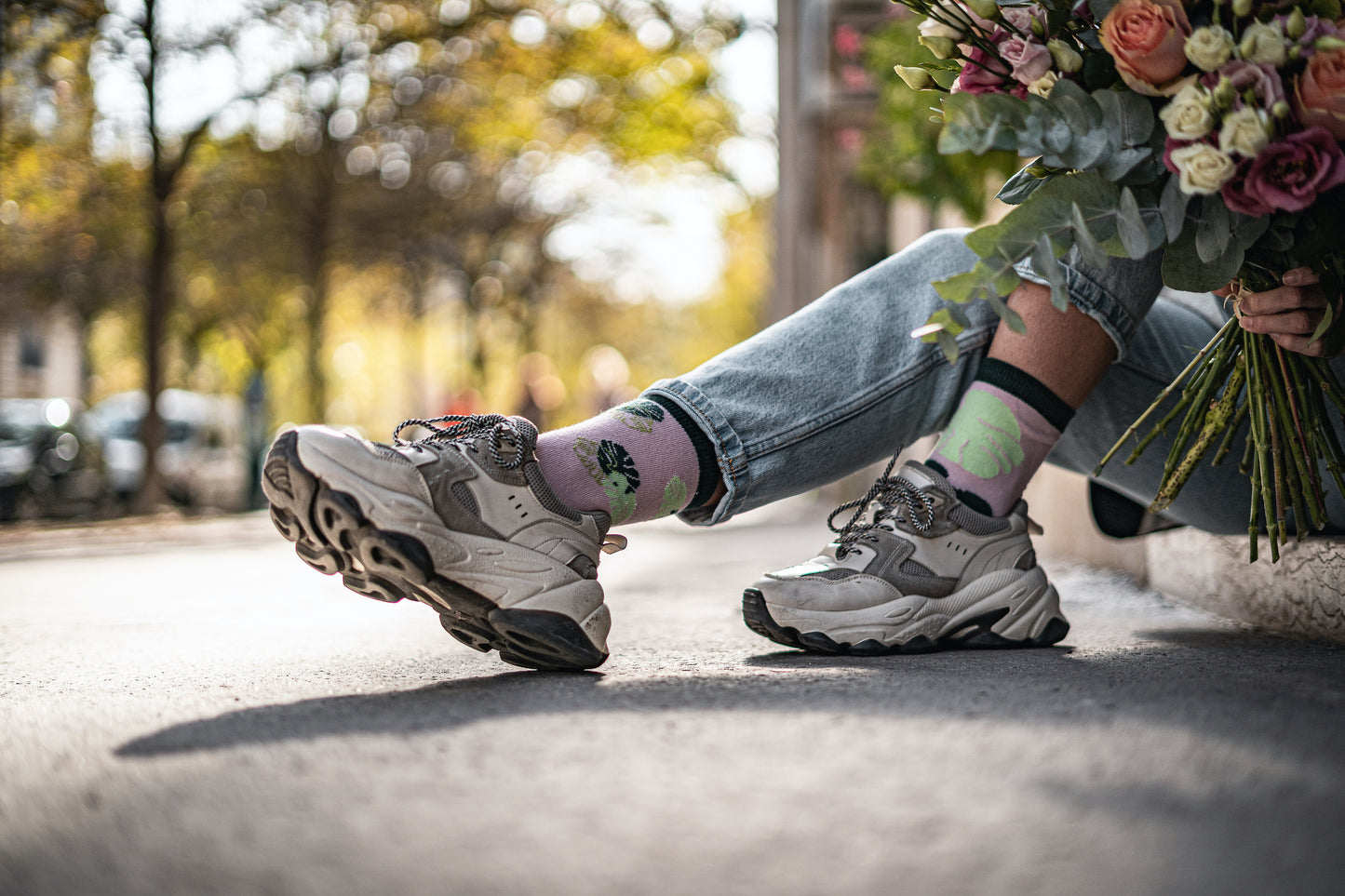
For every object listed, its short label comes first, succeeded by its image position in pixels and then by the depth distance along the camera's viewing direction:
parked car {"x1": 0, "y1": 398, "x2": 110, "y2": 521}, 12.00
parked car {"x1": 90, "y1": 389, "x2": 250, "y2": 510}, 16.31
